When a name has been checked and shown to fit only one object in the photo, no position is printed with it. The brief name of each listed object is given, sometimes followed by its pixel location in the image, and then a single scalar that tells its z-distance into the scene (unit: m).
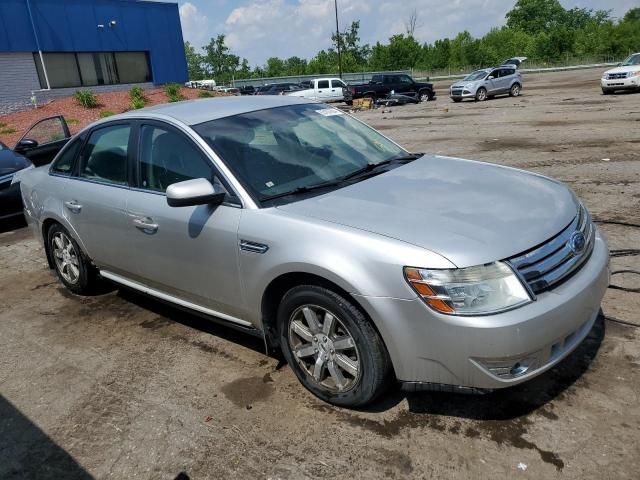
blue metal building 28.80
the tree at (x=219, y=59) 115.12
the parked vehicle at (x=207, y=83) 59.14
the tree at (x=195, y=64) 123.53
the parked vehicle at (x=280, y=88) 33.89
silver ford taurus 2.45
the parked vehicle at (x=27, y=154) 7.64
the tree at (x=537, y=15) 106.88
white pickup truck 33.09
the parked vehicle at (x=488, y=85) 26.34
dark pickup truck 30.69
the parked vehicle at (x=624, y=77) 20.84
